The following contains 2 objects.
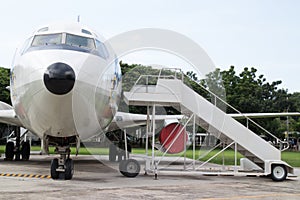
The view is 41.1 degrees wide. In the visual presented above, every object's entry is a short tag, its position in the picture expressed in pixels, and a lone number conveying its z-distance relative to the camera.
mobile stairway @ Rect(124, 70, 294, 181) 11.99
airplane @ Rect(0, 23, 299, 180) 8.09
